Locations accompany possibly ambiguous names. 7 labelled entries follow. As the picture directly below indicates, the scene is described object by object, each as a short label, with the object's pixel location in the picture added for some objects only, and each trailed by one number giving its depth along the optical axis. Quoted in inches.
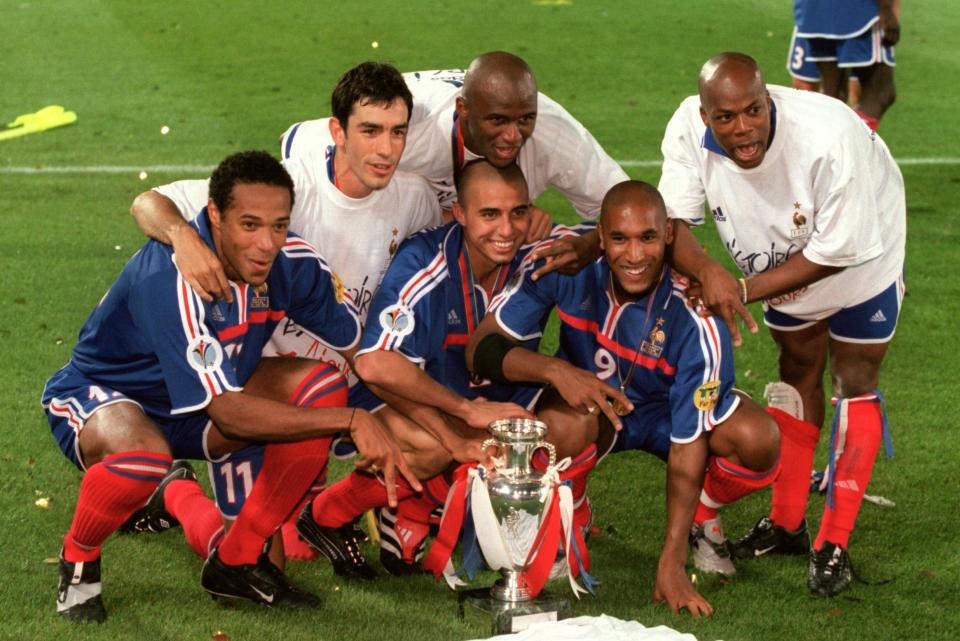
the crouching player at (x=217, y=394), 313.3
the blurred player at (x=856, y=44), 727.1
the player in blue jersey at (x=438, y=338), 343.3
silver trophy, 299.9
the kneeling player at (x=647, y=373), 334.0
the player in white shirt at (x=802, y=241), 340.5
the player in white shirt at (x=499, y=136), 362.0
